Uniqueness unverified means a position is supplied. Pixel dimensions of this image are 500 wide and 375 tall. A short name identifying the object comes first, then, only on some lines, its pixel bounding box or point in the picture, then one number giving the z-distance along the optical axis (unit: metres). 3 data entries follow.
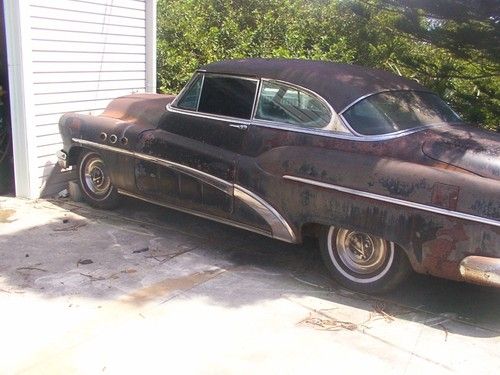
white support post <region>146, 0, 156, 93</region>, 8.18
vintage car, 3.92
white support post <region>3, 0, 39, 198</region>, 6.18
